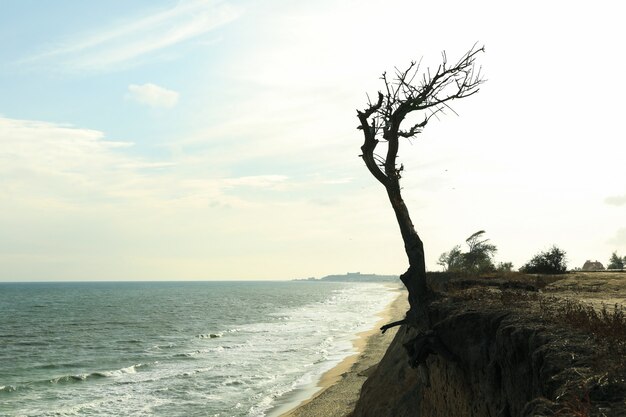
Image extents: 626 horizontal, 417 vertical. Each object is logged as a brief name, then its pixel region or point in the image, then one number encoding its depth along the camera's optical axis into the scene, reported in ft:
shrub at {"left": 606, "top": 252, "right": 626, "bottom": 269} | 199.28
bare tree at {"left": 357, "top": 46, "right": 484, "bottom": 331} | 39.52
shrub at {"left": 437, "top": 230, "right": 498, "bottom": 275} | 179.52
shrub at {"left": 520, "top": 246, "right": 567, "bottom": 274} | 92.53
